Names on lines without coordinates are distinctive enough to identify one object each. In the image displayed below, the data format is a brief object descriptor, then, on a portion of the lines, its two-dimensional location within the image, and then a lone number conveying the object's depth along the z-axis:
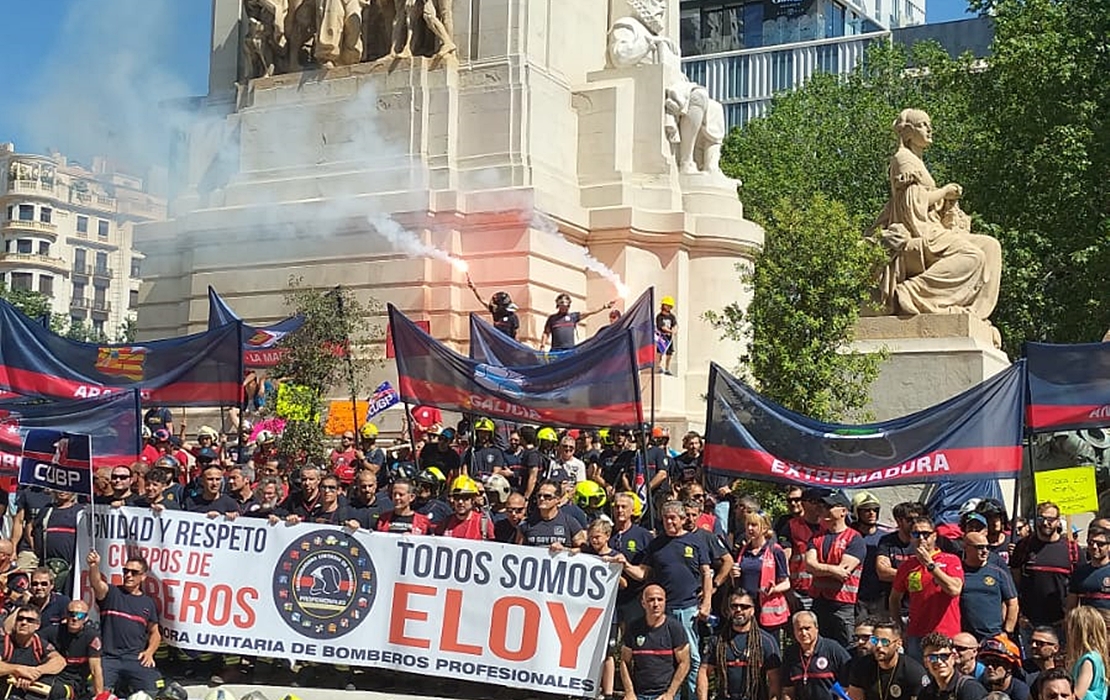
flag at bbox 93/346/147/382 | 17.80
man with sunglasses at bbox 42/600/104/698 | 12.31
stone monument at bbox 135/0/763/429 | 25.28
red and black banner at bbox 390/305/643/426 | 15.21
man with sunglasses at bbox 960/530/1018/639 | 11.09
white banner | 12.12
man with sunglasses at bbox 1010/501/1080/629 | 11.77
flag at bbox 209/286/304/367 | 21.44
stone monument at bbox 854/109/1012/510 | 18.75
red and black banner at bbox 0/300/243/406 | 17.64
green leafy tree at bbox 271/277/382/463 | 20.39
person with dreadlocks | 11.39
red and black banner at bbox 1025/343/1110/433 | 13.17
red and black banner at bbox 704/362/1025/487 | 12.62
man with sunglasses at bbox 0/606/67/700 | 12.04
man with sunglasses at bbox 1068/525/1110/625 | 11.11
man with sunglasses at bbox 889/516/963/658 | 11.05
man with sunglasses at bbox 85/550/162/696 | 12.45
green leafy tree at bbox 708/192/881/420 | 17.77
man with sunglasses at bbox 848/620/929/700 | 10.10
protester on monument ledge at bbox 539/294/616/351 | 22.41
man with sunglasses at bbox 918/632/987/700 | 9.53
